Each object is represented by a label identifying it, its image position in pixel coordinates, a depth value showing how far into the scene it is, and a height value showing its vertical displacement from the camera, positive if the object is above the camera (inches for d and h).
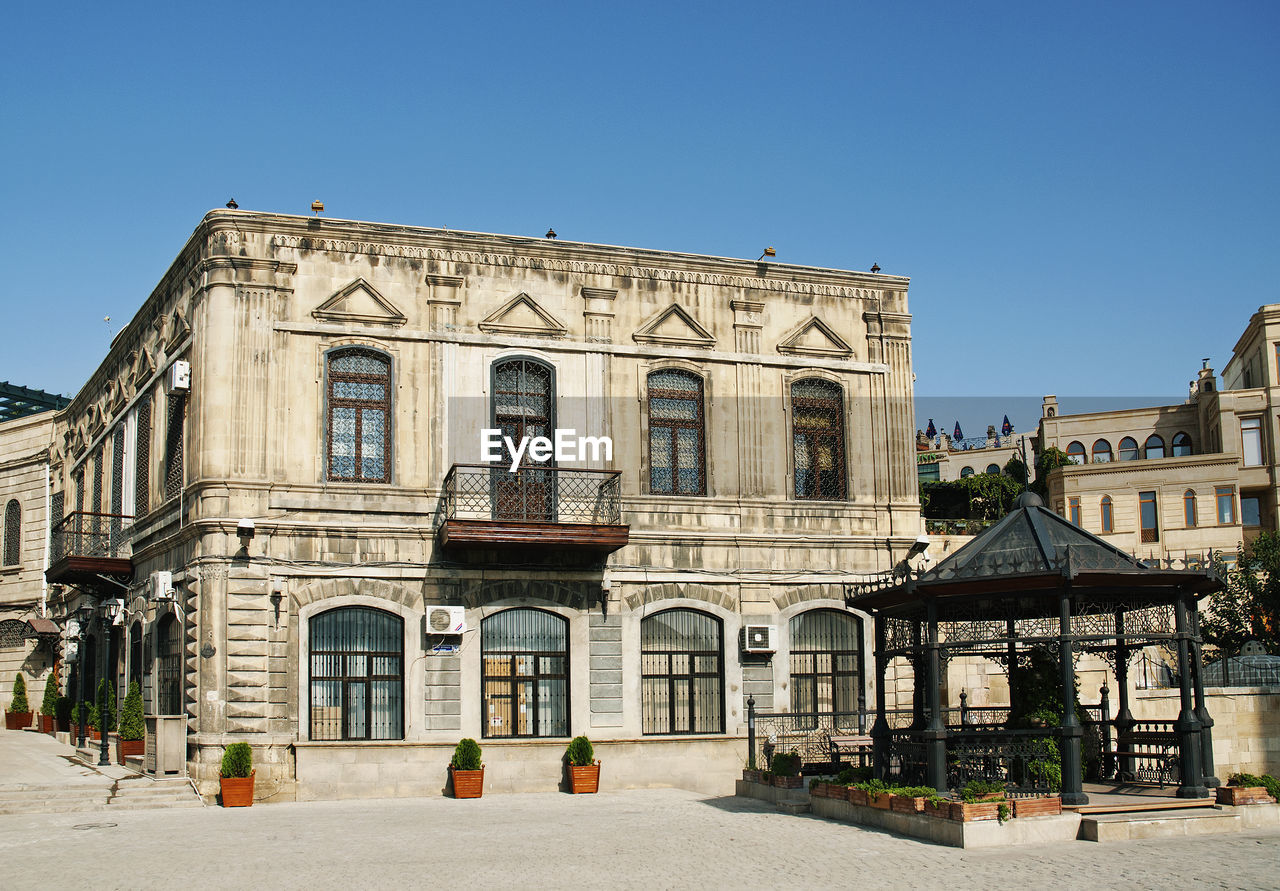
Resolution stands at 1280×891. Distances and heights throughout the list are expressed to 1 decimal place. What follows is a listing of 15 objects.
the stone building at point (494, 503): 816.3 +79.9
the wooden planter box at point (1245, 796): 563.8 -81.4
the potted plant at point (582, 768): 825.5 -94.4
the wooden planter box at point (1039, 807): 539.8 -81.6
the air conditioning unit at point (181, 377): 855.7 +164.3
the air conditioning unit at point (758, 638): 898.7 -15.3
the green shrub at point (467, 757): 803.4 -84.0
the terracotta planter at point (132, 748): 890.1 -83.2
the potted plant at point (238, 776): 751.1 -88.3
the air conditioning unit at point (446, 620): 829.2 +0.9
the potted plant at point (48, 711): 1263.5 -81.1
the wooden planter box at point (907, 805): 562.4 -83.9
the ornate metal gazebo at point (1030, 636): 573.9 -8.8
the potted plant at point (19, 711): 1355.8 -86.4
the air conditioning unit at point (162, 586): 851.4 +26.2
